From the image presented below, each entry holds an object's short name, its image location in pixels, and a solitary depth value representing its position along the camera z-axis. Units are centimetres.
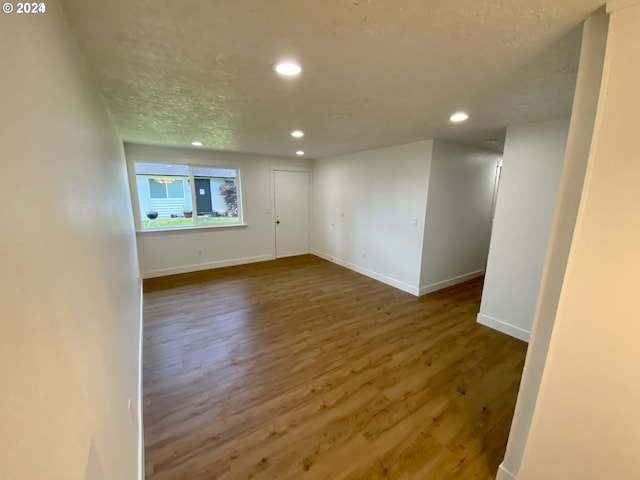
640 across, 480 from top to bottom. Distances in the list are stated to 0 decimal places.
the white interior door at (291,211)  570
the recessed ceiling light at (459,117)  236
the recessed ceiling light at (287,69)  149
